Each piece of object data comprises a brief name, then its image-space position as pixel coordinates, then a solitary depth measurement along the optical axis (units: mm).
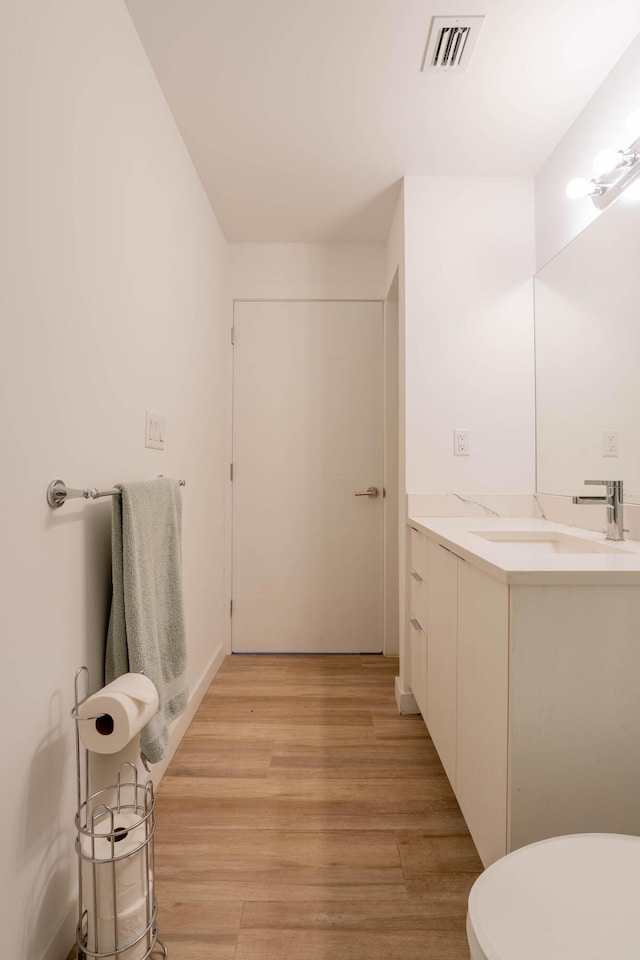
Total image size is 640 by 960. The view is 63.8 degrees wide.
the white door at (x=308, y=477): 2955
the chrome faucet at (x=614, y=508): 1555
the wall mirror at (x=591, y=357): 1616
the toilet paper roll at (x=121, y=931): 1028
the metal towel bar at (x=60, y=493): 1038
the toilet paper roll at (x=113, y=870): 1016
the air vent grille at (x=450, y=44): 1467
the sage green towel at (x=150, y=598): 1257
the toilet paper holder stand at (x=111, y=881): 1012
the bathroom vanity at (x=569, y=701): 1011
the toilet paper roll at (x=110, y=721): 1048
